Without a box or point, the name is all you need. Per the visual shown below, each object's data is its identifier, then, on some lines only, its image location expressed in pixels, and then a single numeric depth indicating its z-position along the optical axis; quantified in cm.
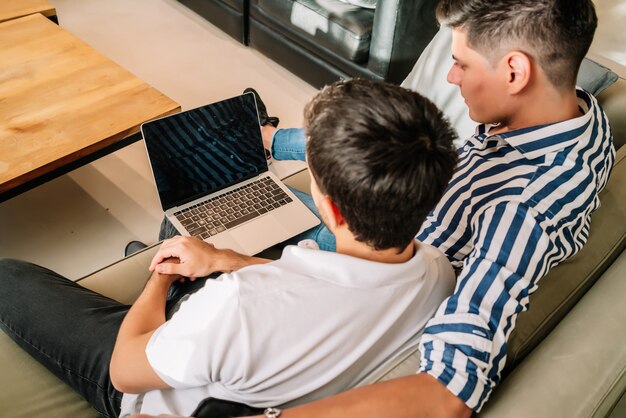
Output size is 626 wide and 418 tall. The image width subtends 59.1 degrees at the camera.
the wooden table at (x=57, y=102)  159
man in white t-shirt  77
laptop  143
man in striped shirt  85
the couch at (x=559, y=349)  85
